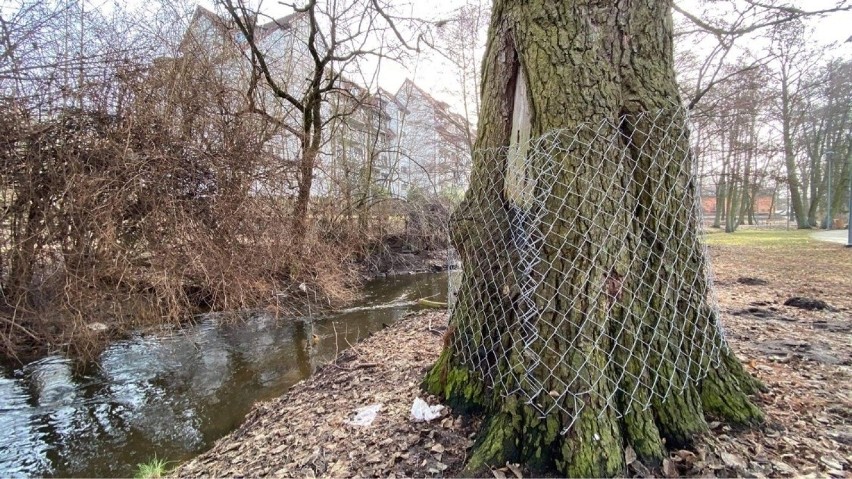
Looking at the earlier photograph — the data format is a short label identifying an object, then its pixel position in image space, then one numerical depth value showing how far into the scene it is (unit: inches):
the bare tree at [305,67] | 317.1
